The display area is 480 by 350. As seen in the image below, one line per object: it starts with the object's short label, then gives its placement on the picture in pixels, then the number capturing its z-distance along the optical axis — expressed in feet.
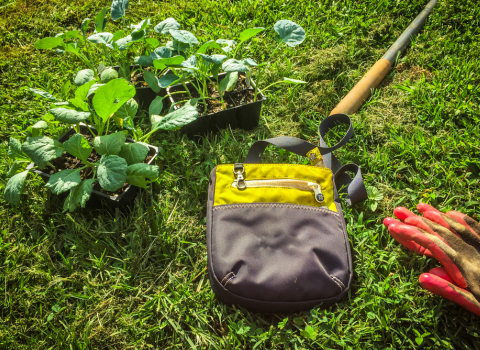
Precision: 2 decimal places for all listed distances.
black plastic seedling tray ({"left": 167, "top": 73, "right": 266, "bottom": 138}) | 2.23
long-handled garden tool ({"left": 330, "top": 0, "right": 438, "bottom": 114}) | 2.42
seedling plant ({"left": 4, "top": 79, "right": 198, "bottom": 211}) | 1.71
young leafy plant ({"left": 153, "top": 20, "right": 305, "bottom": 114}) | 1.98
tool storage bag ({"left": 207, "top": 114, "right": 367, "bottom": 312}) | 1.60
